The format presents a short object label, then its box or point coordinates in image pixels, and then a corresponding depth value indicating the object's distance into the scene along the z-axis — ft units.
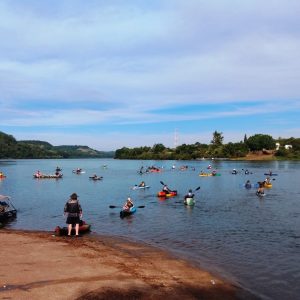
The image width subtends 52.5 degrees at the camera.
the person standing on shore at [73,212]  64.15
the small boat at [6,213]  88.26
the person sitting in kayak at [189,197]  119.20
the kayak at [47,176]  264.56
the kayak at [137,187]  186.59
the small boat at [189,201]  118.40
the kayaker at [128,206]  98.90
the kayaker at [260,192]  147.43
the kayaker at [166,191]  145.35
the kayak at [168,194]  143.34
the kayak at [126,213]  97.24
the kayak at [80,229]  67.91
